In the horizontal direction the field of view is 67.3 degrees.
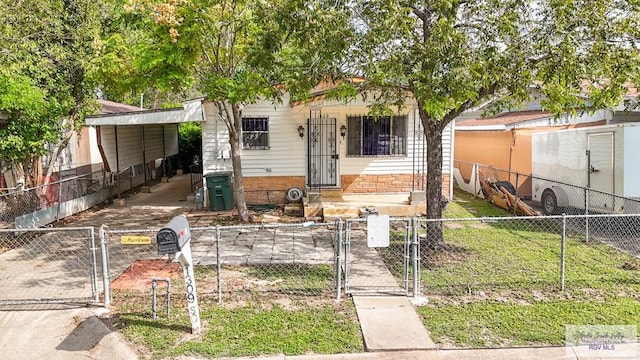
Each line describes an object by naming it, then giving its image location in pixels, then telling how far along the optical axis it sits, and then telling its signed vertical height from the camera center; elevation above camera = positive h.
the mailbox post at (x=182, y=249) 5.07 -1.04
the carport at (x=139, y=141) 13.06 +0.45
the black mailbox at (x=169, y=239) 5.06 -0.92
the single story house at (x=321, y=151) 13.38 -0.01
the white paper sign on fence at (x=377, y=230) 6.42 -1.07
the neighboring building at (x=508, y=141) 14.73 +0.26
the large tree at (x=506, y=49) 6.45 +1.38
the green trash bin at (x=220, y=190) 12.79 -1.03
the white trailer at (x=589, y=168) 9.99 -0.48
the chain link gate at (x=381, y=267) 6.48 -1.90
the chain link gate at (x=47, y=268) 6.54 -1.92
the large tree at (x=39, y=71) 9.95 +1.88
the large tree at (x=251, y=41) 7.22 +1.93
